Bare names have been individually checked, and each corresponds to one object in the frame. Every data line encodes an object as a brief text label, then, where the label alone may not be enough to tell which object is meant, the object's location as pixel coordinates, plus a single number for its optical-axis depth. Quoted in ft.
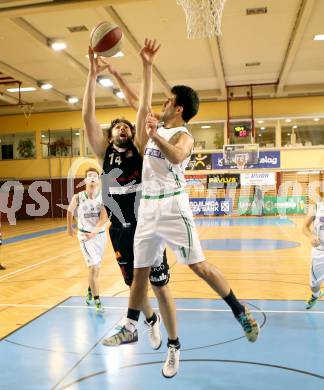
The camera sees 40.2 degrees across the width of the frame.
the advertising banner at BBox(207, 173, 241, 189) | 64.96
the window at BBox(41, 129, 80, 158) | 70.90
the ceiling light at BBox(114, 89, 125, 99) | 58.75
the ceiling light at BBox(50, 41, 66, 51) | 38.83
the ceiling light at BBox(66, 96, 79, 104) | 61.71
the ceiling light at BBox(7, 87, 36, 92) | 56.08
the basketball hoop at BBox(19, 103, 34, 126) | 63.77
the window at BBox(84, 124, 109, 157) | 70.54
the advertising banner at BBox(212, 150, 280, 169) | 64.18
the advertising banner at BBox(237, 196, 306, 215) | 64.69
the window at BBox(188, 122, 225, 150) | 66.44
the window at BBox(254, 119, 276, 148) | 65.10
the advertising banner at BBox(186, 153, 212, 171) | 65.92
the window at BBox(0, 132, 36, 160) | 72.79
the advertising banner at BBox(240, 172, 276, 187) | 64.28
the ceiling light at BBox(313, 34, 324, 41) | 39.42
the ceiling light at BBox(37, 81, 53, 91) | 52.65
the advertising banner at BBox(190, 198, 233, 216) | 66.33
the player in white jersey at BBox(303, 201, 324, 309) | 16.55
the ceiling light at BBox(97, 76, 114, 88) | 50.90
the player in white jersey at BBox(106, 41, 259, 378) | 10.09
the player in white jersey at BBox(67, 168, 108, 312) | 18.49
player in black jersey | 11.42
